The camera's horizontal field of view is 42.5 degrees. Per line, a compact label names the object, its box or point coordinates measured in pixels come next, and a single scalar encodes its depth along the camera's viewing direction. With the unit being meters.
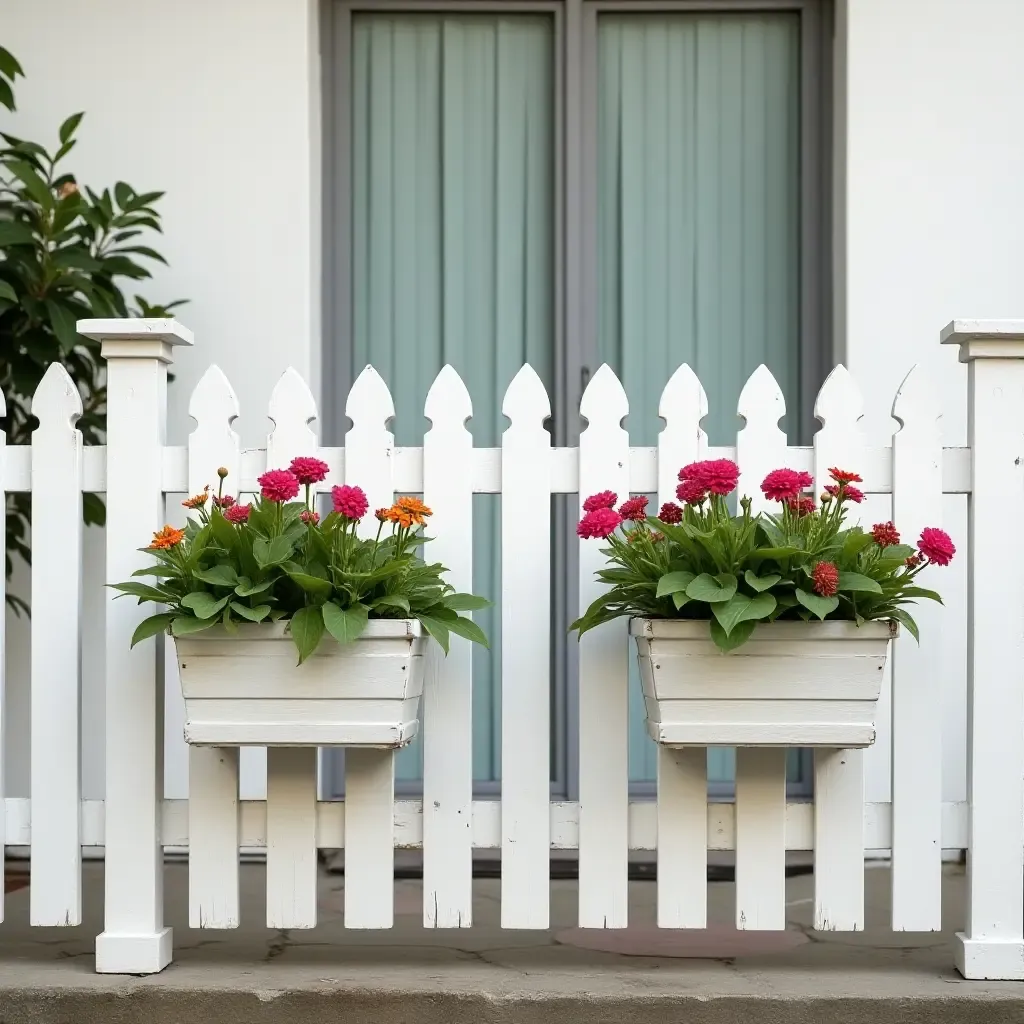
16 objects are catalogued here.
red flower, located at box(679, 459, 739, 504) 2.33
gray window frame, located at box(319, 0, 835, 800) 4.13
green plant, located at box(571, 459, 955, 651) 2.31
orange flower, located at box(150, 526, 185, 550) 2.40
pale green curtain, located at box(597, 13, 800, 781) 4.20
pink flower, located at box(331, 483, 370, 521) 2.37
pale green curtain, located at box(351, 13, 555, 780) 4.22
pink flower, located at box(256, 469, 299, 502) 2.40
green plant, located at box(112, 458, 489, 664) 2.38
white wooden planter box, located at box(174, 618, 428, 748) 2.43
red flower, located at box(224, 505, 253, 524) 2.42
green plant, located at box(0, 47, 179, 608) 3.57
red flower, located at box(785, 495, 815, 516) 2.40
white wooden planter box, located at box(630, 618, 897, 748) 2.39
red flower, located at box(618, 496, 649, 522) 2.46
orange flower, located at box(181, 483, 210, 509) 2.50
